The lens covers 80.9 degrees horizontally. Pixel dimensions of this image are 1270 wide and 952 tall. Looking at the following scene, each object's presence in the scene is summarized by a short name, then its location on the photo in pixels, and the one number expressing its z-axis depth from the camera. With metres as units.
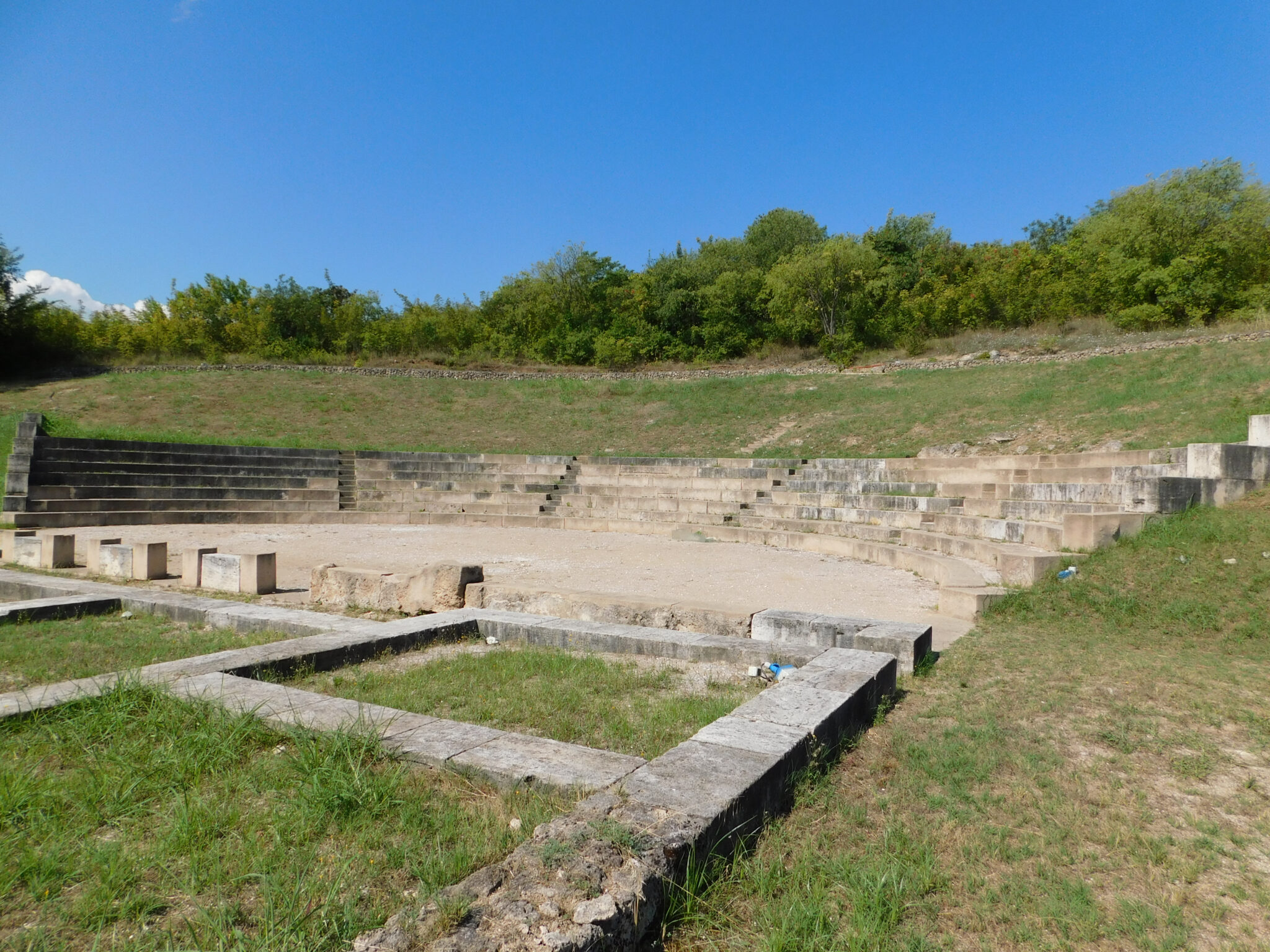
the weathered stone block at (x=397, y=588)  7.03
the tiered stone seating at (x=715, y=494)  8.16
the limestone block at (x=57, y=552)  9.77
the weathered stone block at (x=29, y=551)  9.99
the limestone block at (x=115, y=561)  9.15
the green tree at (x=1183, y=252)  29.38
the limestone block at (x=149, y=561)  8.91
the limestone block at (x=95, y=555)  9.47
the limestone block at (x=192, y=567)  8.55
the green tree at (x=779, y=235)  48.62
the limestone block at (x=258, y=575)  8.09
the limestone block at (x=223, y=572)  8.26
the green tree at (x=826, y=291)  37.84
